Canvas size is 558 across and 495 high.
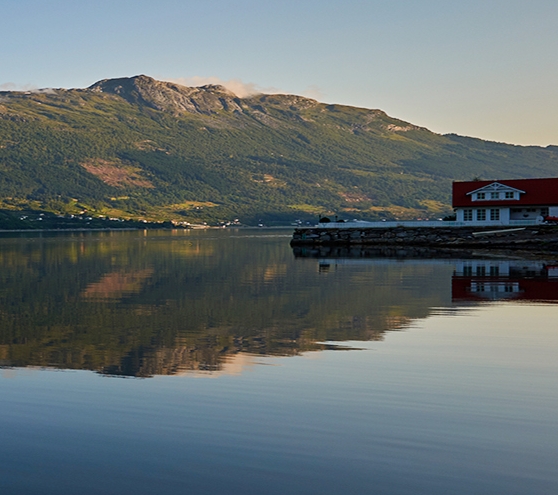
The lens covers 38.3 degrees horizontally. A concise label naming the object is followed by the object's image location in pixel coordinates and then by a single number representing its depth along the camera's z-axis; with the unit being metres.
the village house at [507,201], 108.50
